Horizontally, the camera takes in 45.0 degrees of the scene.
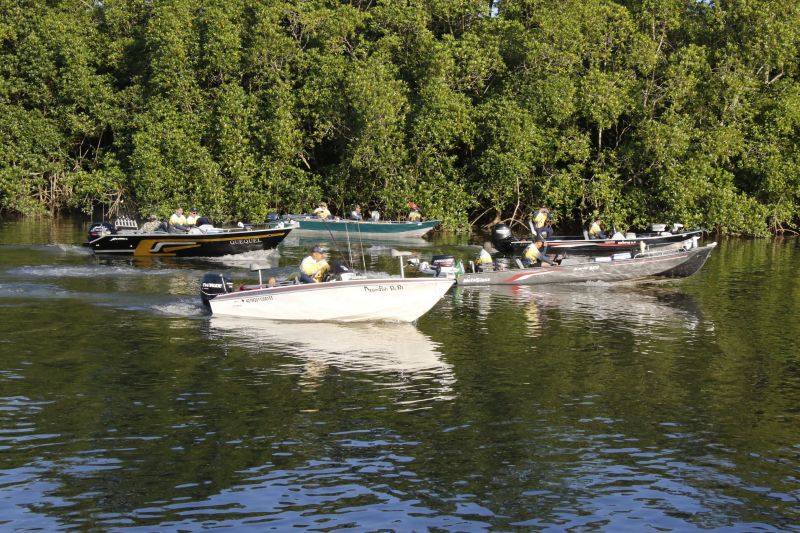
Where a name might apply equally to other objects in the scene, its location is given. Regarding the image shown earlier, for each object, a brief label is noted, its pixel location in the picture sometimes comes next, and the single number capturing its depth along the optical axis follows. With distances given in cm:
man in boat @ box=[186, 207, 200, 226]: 4191
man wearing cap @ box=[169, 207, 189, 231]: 4153
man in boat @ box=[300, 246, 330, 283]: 2509
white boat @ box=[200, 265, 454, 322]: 2411
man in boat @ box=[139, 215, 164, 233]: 3975
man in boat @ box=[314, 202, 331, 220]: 5184
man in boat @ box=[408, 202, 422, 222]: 5191
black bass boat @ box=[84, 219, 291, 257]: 3859
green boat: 5034
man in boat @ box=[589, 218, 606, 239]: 3912
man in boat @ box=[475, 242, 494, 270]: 3288
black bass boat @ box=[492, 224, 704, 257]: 3834
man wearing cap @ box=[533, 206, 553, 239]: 3932
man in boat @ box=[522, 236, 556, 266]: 3322
